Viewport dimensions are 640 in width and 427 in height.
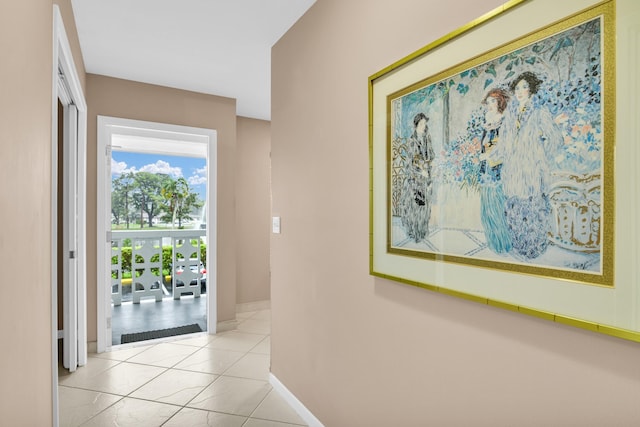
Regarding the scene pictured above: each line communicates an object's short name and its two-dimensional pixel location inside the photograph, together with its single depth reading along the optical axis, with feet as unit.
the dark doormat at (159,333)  11.84
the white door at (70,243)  9.44
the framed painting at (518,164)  2.77
